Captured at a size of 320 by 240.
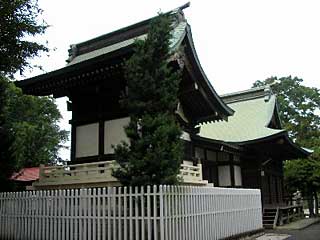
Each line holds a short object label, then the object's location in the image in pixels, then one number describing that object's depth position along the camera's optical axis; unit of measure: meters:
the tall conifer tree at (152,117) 9.88
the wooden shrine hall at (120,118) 13.09
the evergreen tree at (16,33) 12.20
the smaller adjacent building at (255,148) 21.23
